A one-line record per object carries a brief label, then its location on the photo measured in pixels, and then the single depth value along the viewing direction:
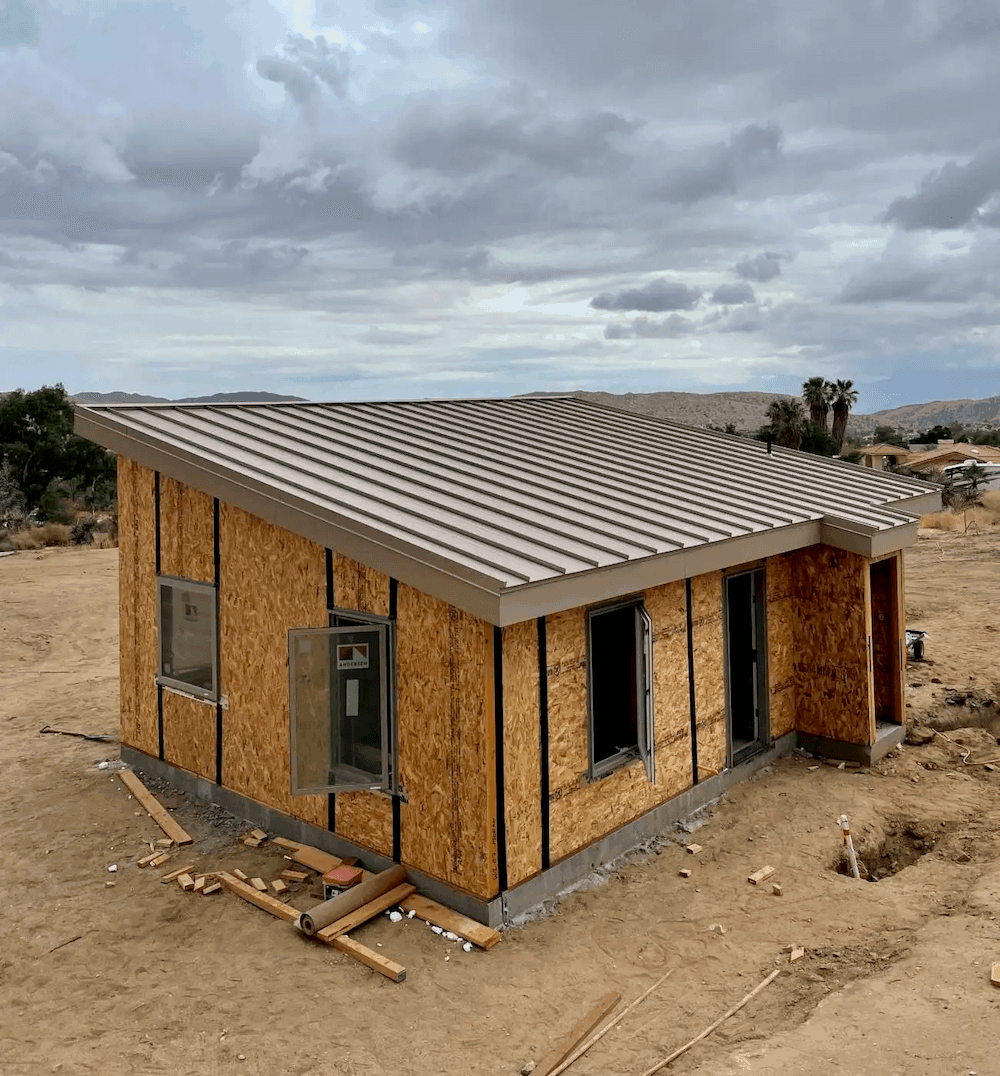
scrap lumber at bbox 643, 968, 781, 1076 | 5.90
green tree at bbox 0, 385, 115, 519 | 35.62
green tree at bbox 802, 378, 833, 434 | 62.72
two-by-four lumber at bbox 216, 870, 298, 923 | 7.80
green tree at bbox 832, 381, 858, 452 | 62.91
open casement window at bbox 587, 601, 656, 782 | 8.13
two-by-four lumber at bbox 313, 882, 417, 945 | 7.41
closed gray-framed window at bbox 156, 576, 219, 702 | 9.95
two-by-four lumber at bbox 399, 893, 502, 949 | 7.32
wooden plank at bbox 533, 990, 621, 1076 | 5.94
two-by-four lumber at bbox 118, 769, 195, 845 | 9.36
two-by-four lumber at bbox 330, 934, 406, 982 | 6.92
